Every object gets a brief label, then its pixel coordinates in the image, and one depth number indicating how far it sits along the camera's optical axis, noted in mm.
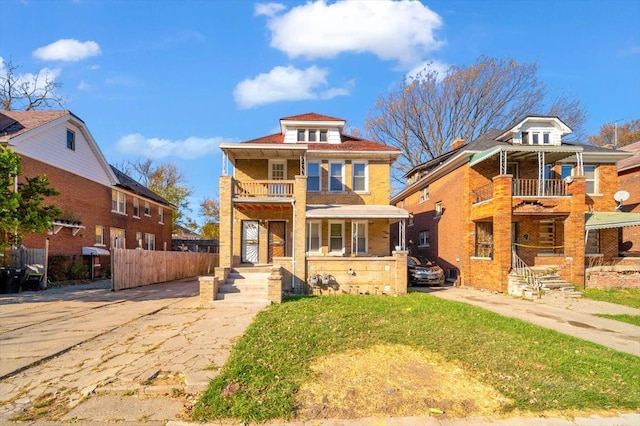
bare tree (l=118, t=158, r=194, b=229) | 39375
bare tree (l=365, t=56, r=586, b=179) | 27781
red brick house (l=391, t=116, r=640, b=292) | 14625
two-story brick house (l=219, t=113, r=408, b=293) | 14562
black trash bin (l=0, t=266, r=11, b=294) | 12752
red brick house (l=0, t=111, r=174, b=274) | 15731
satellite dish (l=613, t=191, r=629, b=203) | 16516
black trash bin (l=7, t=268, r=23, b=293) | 12922
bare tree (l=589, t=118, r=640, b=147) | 32250
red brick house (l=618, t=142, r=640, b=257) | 18125
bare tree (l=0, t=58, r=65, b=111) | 29009
